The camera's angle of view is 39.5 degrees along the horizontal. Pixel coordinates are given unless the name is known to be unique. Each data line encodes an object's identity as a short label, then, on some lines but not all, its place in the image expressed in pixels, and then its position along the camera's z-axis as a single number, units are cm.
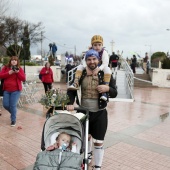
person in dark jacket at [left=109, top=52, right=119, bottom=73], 1598
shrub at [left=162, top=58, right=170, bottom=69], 1754
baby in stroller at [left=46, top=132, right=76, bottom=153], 297
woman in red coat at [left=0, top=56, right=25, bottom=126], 586
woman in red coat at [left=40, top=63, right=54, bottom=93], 1027
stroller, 290
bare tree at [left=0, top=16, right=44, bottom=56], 2587
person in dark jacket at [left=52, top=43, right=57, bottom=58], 2473
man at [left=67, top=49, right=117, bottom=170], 330
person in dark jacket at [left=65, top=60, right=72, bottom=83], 1686
